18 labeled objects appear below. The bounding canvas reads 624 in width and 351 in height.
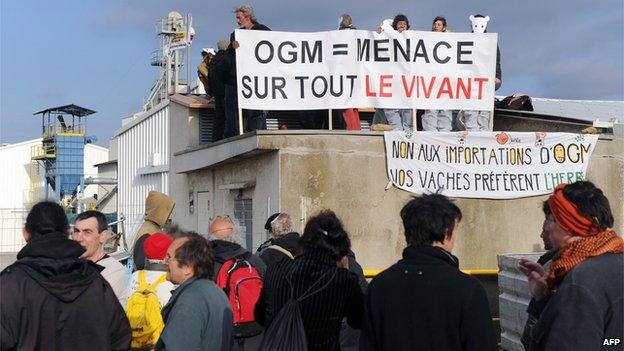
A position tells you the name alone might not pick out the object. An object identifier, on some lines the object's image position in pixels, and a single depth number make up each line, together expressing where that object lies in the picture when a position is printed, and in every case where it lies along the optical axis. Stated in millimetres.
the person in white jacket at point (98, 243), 5777
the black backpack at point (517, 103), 13125
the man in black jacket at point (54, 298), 4270
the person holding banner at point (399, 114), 11430
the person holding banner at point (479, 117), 11719
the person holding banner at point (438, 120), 11516
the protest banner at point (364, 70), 10914
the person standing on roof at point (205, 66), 13797
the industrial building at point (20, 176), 55375
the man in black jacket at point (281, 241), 6746
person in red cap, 6172
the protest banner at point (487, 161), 10875
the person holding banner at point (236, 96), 11430
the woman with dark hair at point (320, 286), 4738
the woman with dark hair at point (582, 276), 3366
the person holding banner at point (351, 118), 11445
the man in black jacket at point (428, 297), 3902
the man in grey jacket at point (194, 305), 4570
